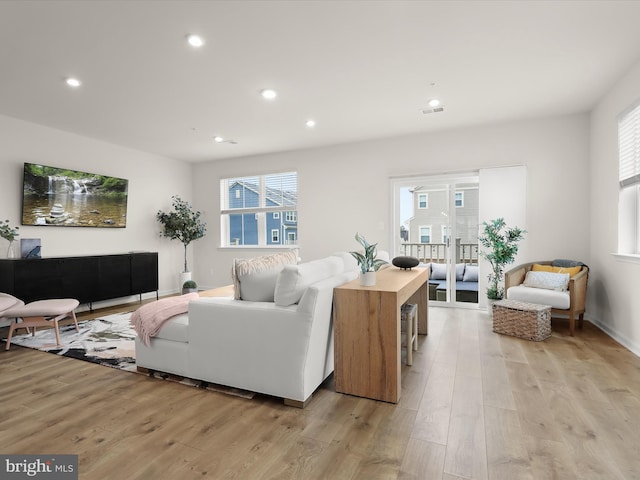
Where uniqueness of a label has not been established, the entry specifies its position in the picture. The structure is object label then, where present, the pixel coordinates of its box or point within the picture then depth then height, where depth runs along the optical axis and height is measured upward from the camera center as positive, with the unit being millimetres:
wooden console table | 2109 -661
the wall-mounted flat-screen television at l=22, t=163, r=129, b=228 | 4402 +604
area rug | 2566 -1069
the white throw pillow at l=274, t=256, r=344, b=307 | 2139 -290
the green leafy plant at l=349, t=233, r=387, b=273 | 2396 -163
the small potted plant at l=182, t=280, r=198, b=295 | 5359 -776
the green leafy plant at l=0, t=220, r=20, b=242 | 4023 +91
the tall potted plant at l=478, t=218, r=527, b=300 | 4328 -114
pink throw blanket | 2512 -595
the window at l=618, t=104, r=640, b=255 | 3178 +478
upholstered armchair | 3586 -596
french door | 4938 +137
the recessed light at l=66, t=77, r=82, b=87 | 3215 +1555
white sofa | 2070 -667
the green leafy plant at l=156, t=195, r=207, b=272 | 6086 +279
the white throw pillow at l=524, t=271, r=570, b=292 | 3783 -495
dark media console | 3898 -509
